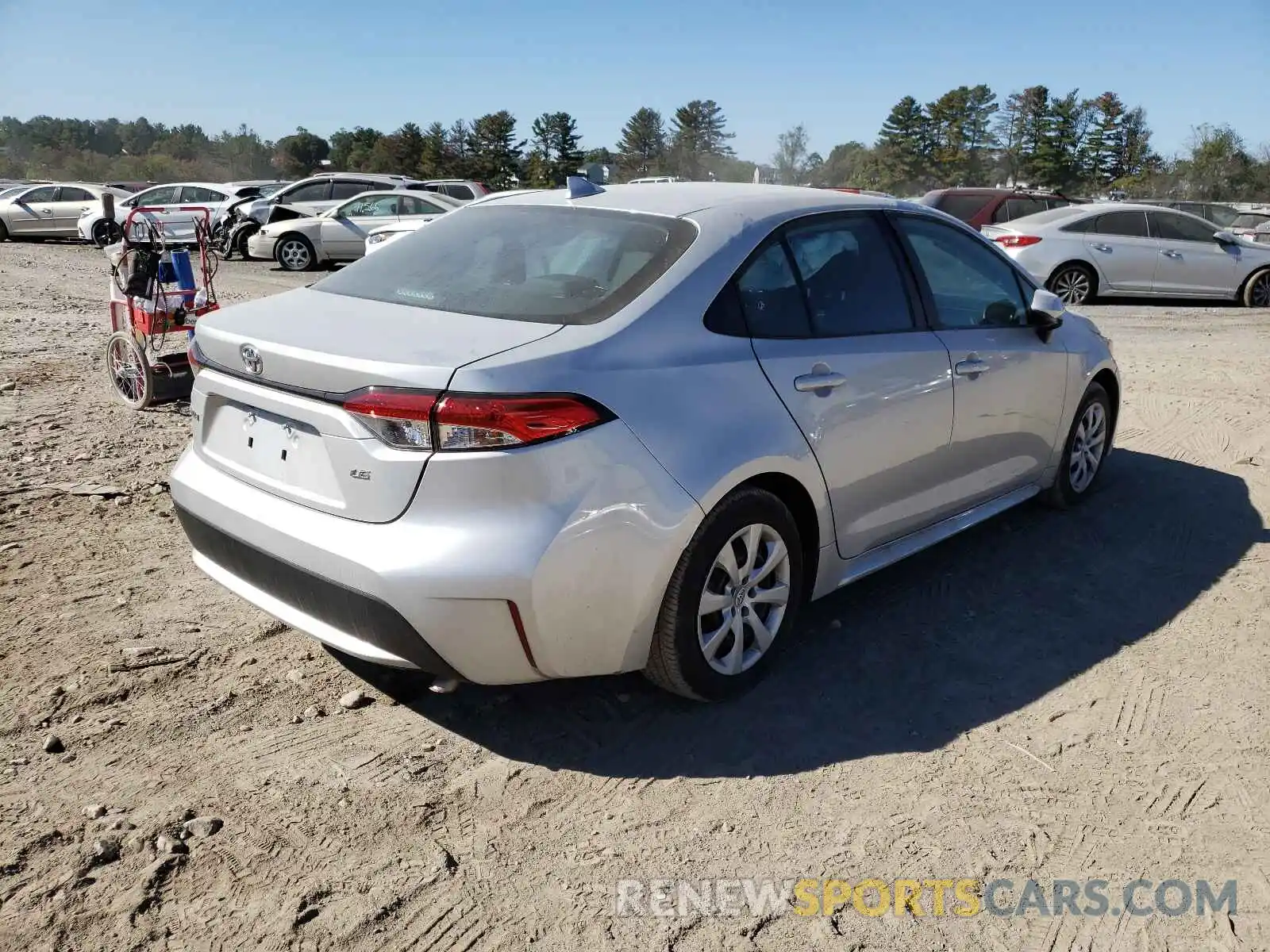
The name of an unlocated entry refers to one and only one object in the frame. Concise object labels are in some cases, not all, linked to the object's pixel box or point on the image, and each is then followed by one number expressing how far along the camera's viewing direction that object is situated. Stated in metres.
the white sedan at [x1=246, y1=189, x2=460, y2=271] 18.27
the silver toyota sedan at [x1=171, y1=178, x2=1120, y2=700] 2.73
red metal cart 6.95
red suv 15.87
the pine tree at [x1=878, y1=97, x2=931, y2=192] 85.12
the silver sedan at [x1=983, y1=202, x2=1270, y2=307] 14.23
